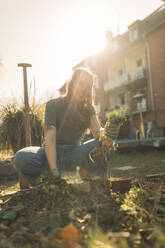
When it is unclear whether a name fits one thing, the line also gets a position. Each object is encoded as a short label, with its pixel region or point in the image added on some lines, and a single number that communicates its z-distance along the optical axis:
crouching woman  1.59
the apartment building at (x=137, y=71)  12.71
